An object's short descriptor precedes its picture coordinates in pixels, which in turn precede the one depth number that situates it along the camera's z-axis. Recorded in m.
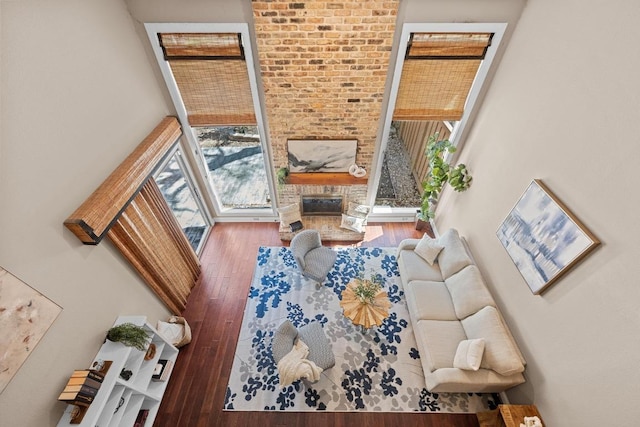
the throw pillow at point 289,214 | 5.18
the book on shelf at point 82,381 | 2.34
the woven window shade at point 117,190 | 2.43
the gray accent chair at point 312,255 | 4.34
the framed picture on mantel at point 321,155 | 4.42
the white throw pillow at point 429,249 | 4.29
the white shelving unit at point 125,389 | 2.43
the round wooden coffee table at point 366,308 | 3.60
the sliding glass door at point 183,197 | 4.18
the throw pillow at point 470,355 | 3.01
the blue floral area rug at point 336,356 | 3.44
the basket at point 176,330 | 3.63
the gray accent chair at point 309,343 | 3.38
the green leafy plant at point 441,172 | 4.25
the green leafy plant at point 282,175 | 4.67
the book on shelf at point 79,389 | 2.30
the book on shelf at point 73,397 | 2.25
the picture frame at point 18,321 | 1.88
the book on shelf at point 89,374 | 2.40
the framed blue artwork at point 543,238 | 2.45
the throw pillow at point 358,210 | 5.21
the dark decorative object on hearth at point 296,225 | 5.25
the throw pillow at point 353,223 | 5.24
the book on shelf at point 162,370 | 3.35
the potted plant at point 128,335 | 2.80
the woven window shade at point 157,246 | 3.07
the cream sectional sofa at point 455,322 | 3.05
